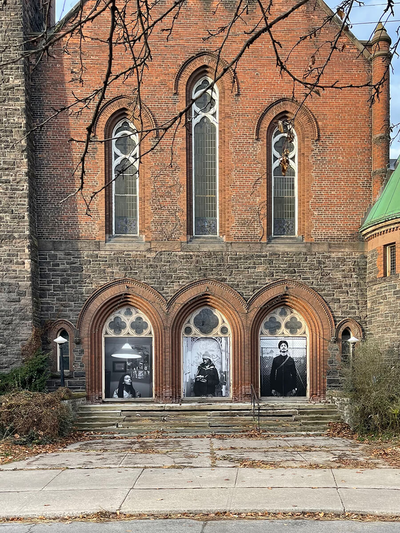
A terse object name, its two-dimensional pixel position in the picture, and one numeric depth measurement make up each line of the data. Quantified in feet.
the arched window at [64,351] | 62.28
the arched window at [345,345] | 63.82
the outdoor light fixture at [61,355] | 59.47
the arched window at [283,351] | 65.10
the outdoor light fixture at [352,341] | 61.48
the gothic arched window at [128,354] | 64.13
